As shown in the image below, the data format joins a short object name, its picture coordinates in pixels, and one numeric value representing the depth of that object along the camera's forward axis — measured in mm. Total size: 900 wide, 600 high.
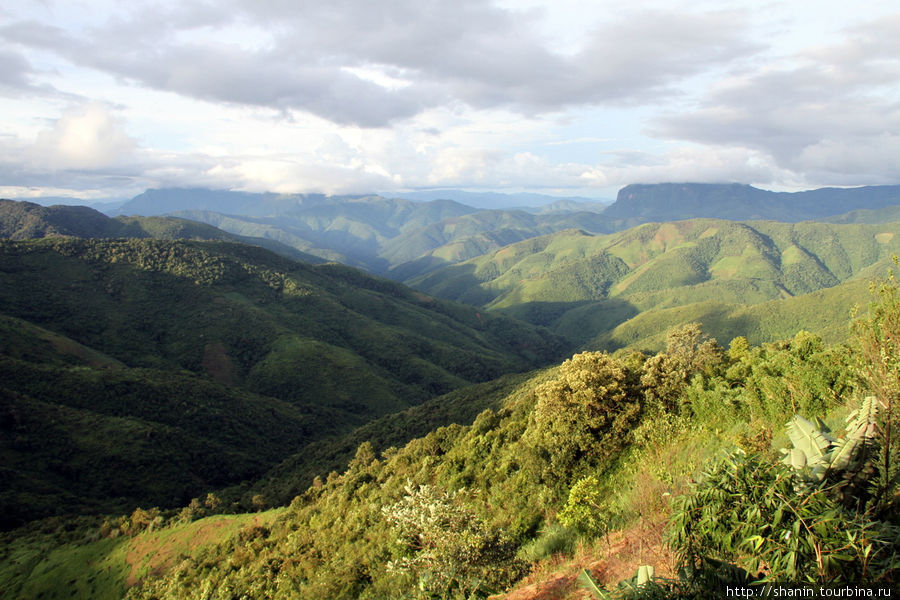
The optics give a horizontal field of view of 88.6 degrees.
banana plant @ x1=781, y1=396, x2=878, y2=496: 8008
